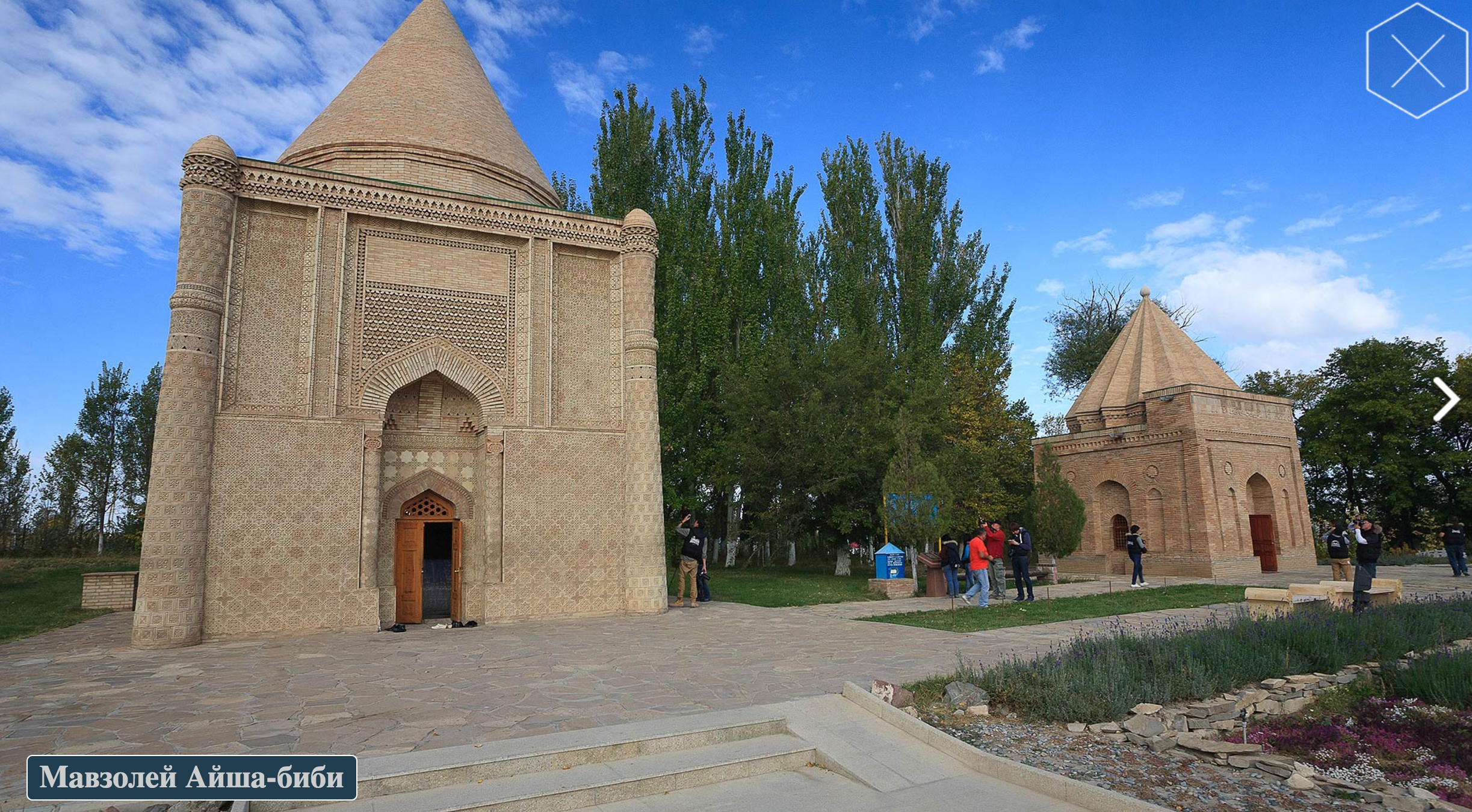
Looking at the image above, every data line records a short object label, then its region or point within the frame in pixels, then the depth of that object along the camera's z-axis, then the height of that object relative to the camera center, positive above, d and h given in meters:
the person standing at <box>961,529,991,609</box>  13.54 -0.83
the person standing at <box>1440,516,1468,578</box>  17.62 -1.00
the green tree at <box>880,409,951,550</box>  16.42 +0.45
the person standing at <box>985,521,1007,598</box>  15.33 -0.65
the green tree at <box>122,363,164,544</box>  36.06 +4.39
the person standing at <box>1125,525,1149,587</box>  17.53 -0.89
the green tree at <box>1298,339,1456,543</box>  29.52 +2.89
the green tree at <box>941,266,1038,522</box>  22.50 +3.18
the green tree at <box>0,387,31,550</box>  32.41 +2.06
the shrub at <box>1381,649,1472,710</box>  5.95 -1.40
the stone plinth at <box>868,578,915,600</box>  16.55 -1.47
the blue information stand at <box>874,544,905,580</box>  16.91 -0.96
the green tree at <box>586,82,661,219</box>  24.81 +11.70
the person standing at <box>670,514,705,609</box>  14.09 -0.49
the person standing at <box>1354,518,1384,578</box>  11.41 -0.61
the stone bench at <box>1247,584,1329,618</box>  10.09 -1.24
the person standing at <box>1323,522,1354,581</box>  14.92 -0.86
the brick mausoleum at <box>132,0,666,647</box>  10.84 +2.20
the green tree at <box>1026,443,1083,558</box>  18.38 -0.03
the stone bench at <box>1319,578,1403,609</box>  10.73 -1.25
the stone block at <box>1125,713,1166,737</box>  5.34 -1.47
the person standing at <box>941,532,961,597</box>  14.85 -0.83
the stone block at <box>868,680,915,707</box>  5.97 -1.35
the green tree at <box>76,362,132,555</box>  35.47 +4.49
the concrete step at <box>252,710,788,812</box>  4.47 -1.40
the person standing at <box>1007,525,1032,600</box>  14.36 -0.73
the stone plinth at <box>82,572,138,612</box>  16.47 -1.04
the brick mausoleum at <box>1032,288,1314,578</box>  21.52 +1.35
